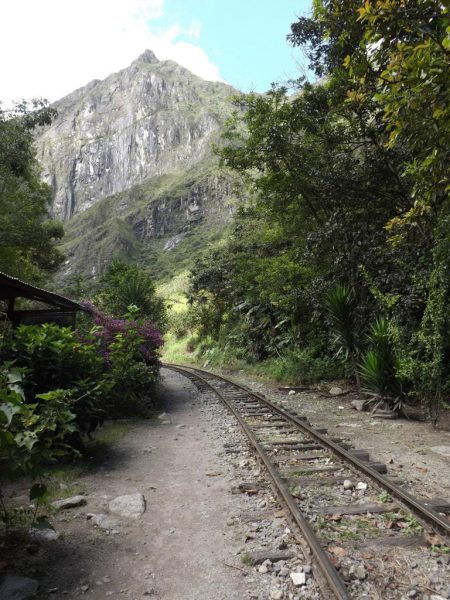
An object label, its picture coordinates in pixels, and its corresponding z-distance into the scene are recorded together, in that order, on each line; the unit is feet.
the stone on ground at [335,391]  37.45
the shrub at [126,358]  28.53
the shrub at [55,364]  18.40
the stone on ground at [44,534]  12.29
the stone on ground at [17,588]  9.40
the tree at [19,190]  53.52
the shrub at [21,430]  9.50
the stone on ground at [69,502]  14.64
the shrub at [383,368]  29.43
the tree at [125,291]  46.73
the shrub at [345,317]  35.24
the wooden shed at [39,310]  23.06
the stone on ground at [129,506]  14.42
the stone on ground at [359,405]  31.27
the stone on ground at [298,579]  9.89
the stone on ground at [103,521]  13.42
